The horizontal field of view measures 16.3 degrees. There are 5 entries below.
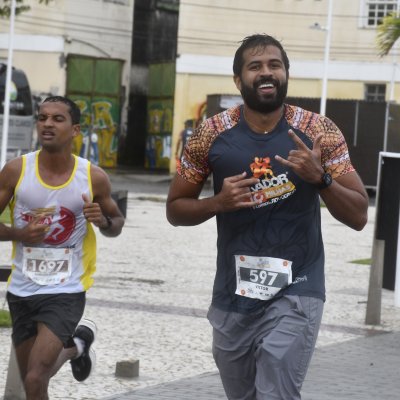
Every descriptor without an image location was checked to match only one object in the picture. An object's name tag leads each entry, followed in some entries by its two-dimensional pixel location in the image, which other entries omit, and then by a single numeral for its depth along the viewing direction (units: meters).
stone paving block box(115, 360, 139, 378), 8.80
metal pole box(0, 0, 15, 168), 35.16
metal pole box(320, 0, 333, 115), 38.47
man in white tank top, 6.69
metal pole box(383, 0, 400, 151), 45.66
